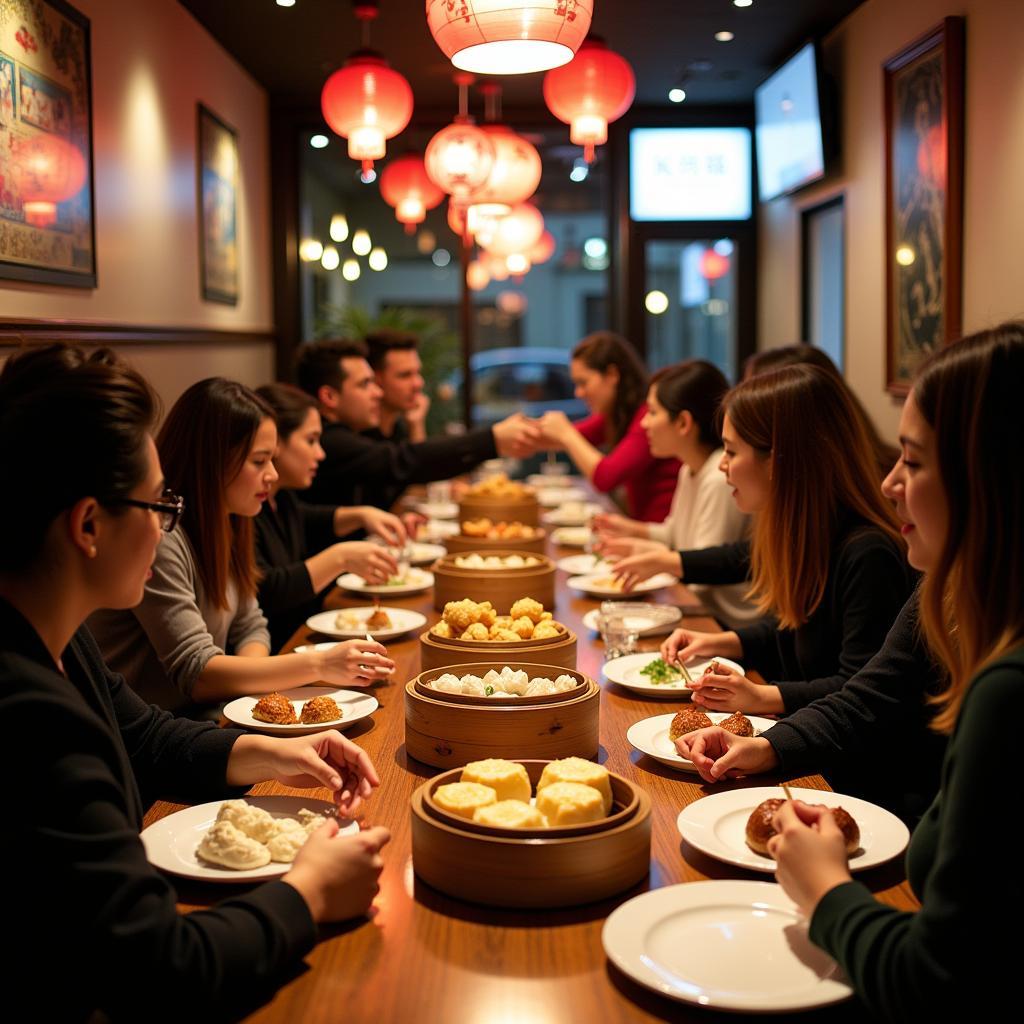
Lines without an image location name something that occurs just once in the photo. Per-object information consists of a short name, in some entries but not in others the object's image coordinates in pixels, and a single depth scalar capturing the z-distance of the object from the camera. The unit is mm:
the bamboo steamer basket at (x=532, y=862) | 1300
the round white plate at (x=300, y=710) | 1961
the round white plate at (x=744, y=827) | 1417
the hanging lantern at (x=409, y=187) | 6387
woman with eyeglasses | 1063
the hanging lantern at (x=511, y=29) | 2361
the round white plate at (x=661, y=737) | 1791
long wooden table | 1128
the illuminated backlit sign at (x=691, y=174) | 8055
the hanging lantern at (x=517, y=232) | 6605
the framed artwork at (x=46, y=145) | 3578
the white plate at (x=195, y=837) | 1379
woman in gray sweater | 2268
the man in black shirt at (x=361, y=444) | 4629
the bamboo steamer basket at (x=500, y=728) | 1700
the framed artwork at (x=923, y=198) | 4766
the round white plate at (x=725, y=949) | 1119
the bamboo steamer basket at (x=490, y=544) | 3535
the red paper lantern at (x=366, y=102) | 4125
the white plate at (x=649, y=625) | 2715
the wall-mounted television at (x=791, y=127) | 6289
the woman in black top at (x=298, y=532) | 3127
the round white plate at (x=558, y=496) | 5762
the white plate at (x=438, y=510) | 5225
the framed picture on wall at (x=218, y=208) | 6082
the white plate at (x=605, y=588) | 3225
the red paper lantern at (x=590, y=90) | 4004
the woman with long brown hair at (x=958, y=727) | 1039
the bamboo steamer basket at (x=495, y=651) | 2059
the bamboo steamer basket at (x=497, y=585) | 2895
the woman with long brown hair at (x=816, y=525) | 2160
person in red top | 4793
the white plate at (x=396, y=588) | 3279
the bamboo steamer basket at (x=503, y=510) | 4277
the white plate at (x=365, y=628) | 2746
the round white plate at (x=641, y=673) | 2211
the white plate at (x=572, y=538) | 4277
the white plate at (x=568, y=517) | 4910
